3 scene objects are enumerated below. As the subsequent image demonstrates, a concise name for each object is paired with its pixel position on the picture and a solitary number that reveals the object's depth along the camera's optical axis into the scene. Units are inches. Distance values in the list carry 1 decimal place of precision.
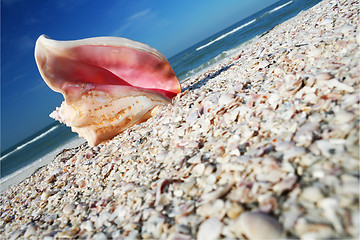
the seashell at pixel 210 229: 4.9
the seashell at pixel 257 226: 4.1
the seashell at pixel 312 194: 4.5
